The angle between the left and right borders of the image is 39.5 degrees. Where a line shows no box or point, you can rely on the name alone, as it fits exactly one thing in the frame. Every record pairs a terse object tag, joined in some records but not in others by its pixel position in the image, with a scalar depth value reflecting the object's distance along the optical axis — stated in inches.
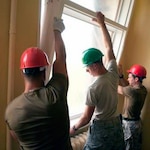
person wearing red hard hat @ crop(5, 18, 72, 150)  44.9
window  80.6
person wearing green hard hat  68.5
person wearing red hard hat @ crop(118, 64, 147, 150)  102.3
